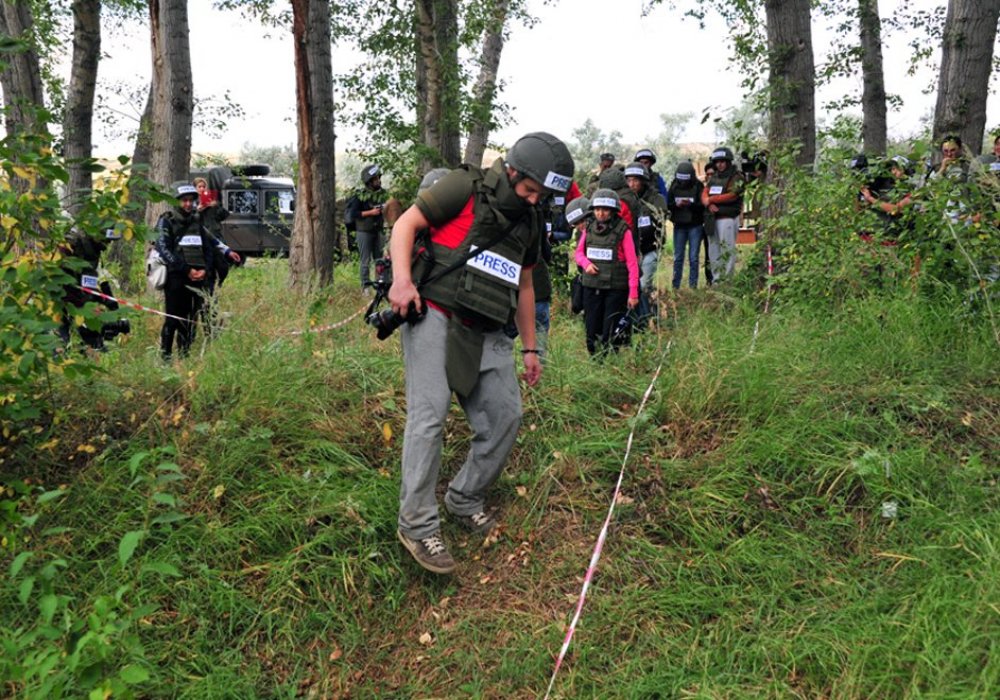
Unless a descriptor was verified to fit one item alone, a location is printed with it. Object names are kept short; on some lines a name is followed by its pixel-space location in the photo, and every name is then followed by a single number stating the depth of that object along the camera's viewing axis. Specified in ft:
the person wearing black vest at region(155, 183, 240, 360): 24.18
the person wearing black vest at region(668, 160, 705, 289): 33.47
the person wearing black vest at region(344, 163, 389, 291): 36.65
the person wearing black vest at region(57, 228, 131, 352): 19.38
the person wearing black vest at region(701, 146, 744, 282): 32.19
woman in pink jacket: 21.98
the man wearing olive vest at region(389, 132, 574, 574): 11.17
